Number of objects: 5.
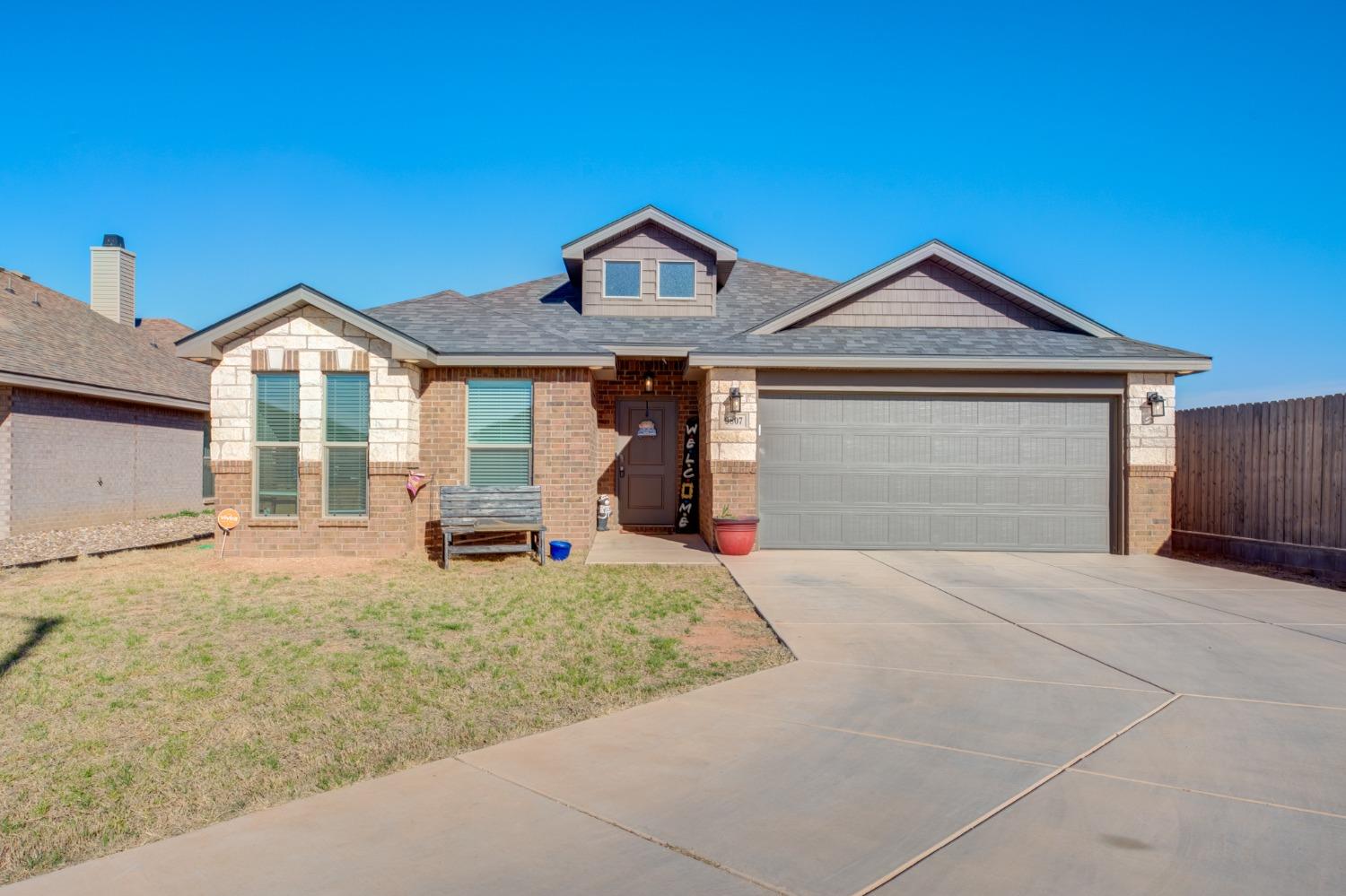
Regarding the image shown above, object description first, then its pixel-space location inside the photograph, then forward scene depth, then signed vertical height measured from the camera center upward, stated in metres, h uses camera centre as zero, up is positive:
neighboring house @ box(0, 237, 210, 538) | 13.60 +0.62
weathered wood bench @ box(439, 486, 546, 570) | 10.40 -0.92
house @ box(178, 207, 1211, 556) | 10.80 +0.48
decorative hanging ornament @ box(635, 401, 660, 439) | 14.85 +0.34
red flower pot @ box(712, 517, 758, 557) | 11.40 -1.28
